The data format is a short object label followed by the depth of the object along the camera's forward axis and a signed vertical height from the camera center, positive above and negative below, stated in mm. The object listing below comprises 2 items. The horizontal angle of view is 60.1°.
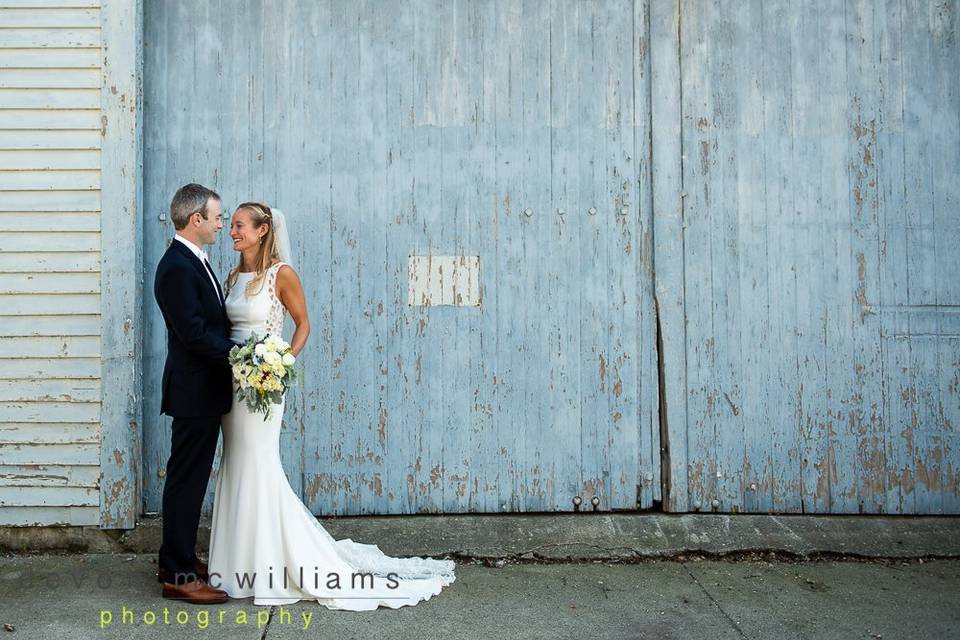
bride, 3986 -770
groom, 3904 -107
